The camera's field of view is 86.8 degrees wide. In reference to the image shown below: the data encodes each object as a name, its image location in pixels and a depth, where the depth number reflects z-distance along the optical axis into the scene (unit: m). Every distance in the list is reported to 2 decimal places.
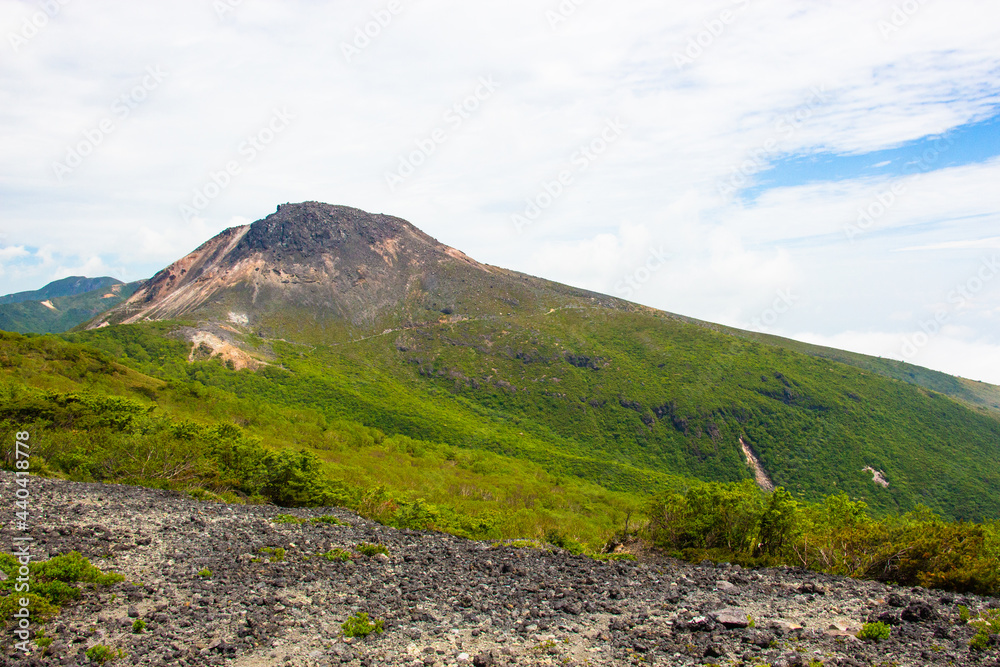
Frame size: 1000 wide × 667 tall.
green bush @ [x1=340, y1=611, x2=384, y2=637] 13.13
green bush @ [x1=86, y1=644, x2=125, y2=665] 11.01
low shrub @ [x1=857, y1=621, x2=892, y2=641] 13.05
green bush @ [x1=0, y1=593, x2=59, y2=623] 11.80
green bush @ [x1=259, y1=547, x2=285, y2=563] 18.02
